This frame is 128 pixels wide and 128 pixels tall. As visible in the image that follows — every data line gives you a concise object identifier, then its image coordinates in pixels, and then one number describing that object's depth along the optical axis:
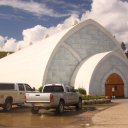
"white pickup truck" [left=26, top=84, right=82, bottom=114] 12.18
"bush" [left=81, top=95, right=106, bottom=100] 18.16
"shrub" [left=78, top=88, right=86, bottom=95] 21.00
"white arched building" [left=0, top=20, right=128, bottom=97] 21.87
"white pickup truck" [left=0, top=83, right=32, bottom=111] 14.22
